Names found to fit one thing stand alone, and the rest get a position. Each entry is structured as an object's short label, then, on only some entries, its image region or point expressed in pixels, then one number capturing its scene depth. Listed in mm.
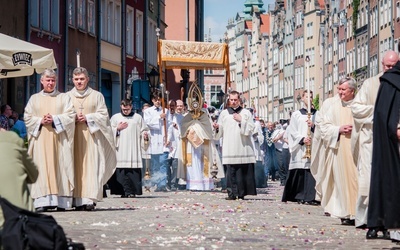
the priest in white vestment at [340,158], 17328
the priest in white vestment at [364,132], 14516
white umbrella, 19469
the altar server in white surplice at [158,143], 29703
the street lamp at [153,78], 41969
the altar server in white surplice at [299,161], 23469
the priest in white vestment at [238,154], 23844
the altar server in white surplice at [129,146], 25453
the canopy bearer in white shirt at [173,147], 30269
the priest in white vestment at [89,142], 19391
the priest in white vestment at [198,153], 29688
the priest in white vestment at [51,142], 18750
